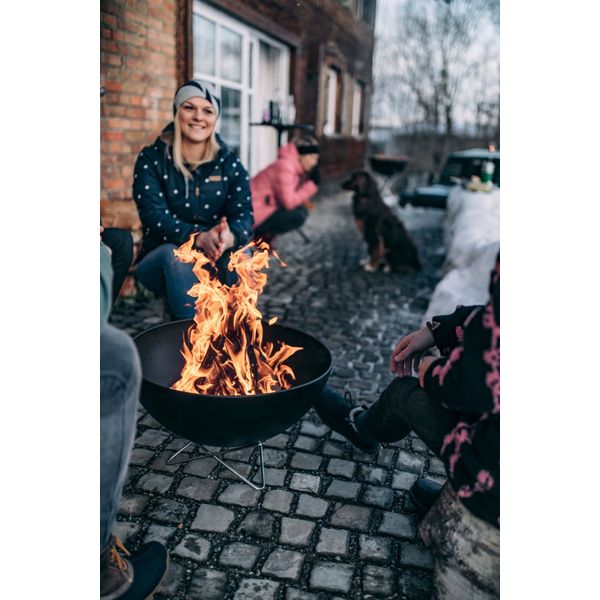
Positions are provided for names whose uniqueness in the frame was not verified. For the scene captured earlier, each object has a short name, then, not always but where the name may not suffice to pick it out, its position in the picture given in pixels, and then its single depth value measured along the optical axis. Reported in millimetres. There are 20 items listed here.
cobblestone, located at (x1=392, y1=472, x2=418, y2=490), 2660
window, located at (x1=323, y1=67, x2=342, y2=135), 12602
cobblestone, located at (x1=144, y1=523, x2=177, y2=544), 2209
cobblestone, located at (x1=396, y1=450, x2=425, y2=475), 2809
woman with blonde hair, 3506
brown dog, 6699
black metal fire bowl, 2035
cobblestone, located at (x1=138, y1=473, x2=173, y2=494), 2518
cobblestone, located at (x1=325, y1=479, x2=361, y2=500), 2568
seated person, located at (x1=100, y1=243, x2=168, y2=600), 1483
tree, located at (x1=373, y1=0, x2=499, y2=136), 11031
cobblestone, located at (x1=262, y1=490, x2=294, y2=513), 2438
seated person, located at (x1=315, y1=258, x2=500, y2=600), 1494
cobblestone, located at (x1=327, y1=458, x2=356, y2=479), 2738
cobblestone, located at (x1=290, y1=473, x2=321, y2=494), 2600
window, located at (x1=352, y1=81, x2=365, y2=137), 15391
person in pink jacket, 6137
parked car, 10758
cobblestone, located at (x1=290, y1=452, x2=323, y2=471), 2775
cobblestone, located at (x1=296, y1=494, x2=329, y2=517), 2424
